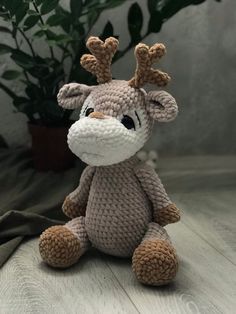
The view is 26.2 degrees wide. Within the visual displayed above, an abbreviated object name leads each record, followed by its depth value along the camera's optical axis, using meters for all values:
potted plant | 1.18
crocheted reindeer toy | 0.84
